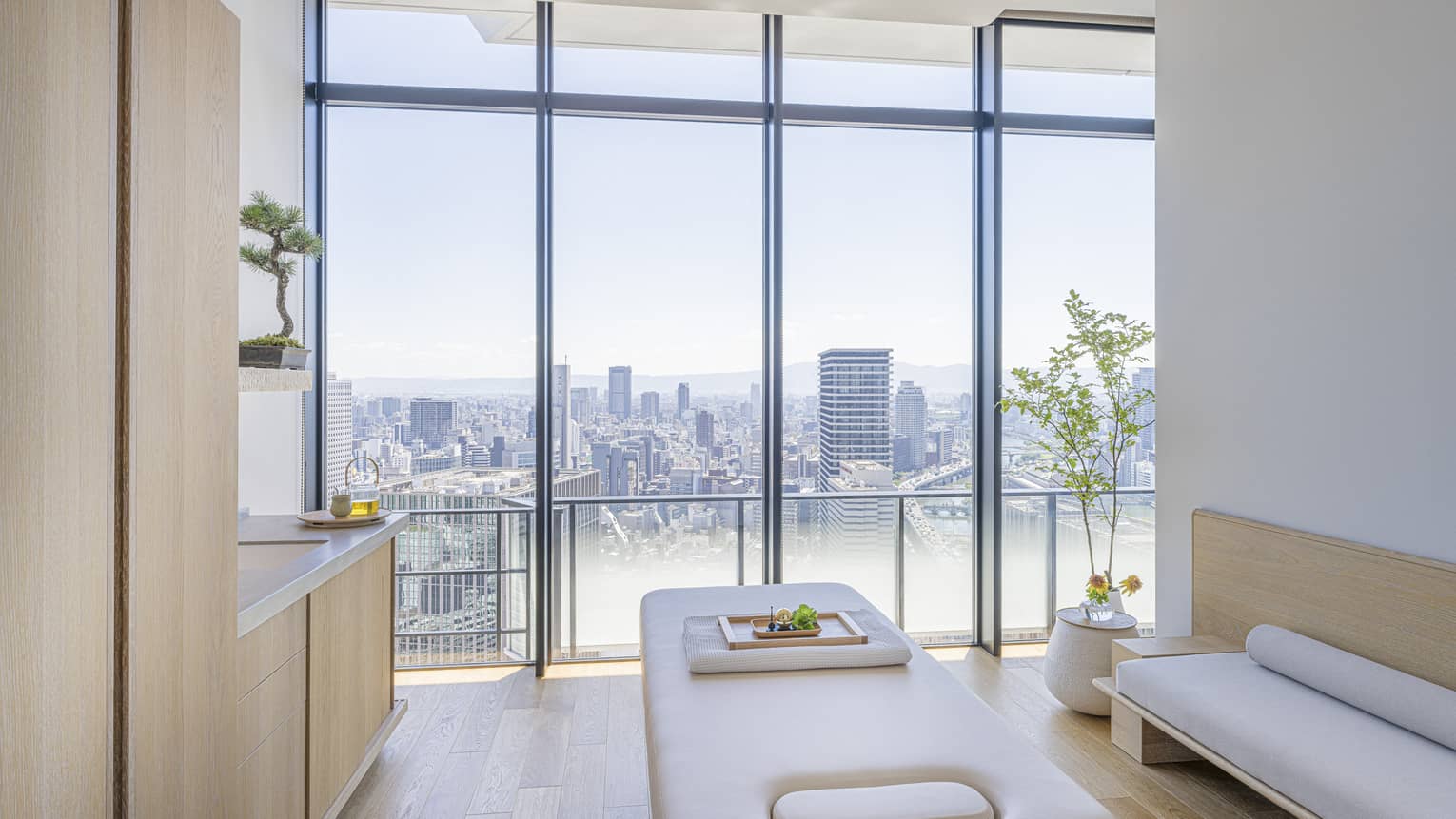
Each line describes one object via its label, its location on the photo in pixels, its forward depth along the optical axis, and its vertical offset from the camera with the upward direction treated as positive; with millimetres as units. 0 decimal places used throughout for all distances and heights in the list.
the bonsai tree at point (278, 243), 2498 +540
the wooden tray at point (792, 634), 2266 -696
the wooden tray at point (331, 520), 2551 -390
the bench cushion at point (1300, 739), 1659 -813
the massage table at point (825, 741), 1536 -752
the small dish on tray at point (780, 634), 2318 -687
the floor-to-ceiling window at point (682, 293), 3605 +540
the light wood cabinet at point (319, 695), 1718 -775
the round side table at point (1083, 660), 3023 -999
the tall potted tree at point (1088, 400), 3285 +30
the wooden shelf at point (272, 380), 2309 +72
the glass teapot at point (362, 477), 3639 -341
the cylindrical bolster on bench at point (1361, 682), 1853 -723
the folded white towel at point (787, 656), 2148 -707
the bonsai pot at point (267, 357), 2418 +146
